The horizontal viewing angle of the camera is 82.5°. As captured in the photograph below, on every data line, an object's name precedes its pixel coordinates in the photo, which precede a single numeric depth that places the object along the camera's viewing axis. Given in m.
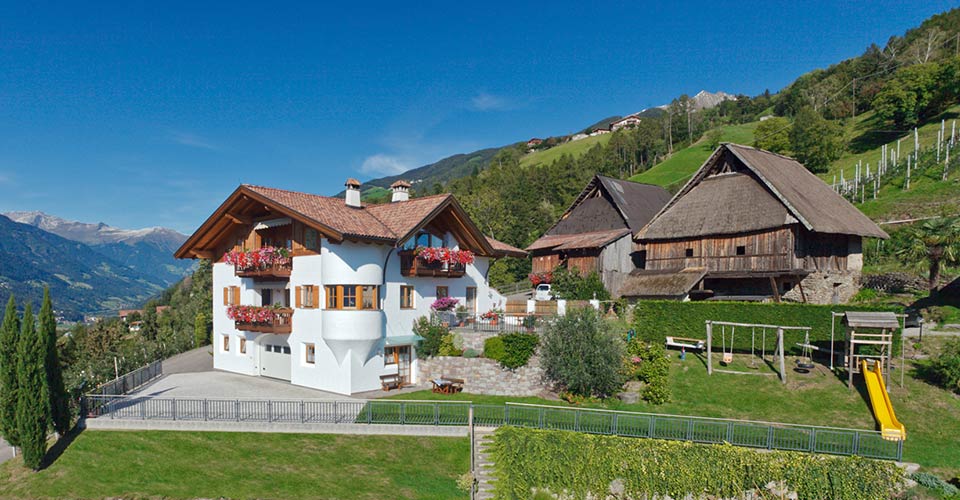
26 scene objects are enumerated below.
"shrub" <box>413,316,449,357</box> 26.67
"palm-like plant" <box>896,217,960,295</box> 27.98
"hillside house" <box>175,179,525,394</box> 24.84
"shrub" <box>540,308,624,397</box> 22.52
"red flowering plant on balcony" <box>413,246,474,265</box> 27.02
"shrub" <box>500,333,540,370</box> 24.81
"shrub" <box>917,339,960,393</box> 20.03
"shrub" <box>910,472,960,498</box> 14.87
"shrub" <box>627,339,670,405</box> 22.41
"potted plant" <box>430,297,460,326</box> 28.58
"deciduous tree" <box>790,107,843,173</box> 70.19
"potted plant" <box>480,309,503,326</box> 27.89
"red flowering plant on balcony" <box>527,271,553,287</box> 39.28
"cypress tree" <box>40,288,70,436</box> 20.27
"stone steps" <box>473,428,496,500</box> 17.75
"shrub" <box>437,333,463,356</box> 26.53
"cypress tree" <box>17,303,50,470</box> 19.08
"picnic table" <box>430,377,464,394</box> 24.92
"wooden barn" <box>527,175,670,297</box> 37.31
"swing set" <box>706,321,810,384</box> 22.69
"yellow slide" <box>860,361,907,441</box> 17.07
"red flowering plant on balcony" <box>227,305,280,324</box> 27.08
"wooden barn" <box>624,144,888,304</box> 31.02
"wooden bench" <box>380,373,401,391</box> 25.54
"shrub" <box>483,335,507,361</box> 25.17
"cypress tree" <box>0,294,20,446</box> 19.25
